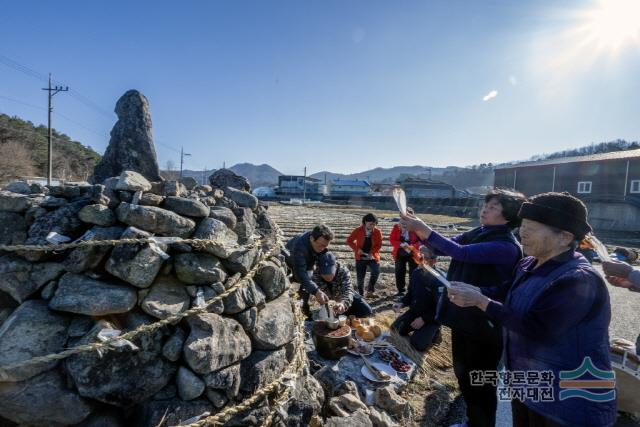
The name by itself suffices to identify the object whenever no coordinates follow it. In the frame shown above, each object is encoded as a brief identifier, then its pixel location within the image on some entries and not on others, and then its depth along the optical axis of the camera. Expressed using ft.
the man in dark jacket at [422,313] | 16.96
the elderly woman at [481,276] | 10.27
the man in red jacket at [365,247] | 25.17
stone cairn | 7.21
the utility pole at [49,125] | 72.90
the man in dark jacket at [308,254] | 17.10
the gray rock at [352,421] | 10.19
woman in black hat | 6.62
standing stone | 13.60
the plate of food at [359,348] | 15.48
